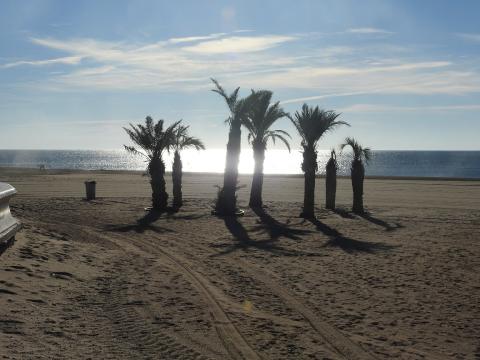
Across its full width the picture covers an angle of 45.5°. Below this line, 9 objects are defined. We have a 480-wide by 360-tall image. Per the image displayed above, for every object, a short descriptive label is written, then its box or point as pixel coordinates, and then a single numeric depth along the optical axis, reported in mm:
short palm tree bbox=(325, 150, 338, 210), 24311
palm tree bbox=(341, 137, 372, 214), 23703
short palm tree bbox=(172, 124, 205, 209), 25000
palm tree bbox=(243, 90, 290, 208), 24781
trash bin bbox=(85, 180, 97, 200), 26828
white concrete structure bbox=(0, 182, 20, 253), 9625
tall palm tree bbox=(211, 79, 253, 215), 23047
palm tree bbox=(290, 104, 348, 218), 22594
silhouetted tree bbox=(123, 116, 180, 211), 24203
